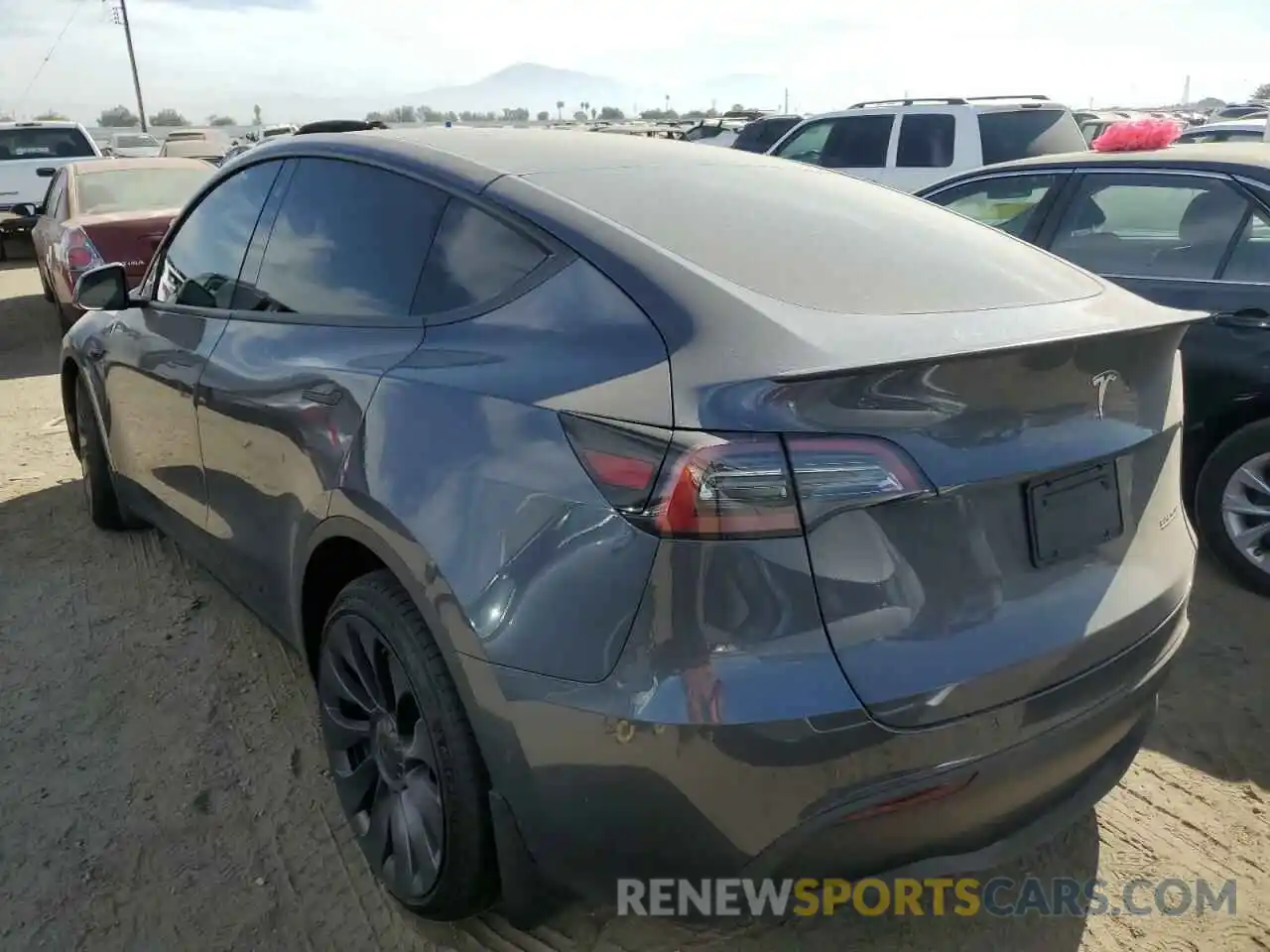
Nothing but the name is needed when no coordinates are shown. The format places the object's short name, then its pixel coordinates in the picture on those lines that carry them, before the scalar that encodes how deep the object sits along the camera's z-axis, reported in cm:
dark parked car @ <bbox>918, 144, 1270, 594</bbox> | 383
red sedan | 782
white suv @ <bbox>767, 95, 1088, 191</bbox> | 1021
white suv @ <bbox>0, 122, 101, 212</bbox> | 1452
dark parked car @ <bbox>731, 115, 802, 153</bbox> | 1627
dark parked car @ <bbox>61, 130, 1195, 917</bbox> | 165
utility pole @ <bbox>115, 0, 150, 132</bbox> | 4906
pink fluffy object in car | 462
